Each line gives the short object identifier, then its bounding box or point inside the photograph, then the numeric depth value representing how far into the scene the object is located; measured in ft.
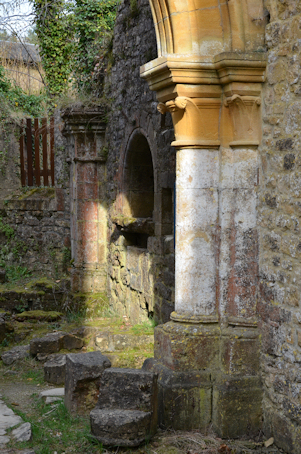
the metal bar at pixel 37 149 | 36.94
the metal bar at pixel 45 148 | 36.32
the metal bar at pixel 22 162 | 37.58
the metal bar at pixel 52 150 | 36.29
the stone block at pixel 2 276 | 31.85
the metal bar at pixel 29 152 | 37.35
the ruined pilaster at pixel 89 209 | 26.63
